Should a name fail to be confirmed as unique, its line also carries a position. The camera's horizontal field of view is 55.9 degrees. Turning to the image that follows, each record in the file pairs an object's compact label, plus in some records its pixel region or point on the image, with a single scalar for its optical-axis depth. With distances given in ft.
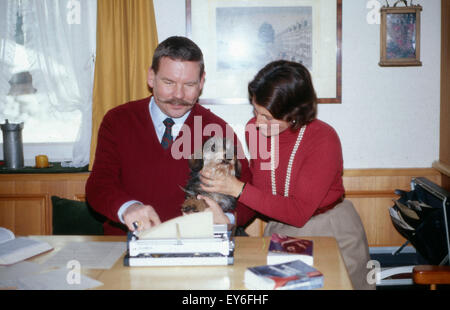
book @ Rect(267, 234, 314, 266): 4.74
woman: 5.99
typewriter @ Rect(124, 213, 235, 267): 4.74
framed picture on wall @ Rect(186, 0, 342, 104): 9.63
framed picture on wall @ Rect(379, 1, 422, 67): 9.39
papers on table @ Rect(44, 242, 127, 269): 4.89
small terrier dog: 6.25
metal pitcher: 9.68
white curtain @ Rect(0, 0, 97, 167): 9.81
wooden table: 4.28
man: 6.70
